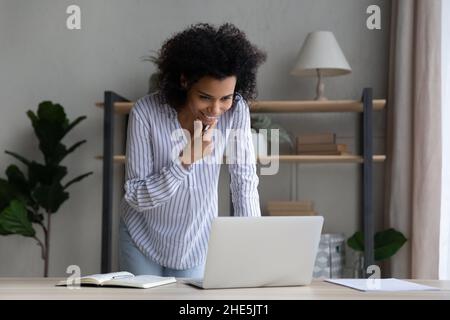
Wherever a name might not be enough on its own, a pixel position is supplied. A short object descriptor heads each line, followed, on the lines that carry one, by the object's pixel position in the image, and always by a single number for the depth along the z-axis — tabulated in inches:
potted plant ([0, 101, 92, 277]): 152.1
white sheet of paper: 70.4
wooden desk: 61.9
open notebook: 70.3
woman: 84.1
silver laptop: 68.2
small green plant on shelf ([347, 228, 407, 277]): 147.0
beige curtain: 141.9
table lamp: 145.1
